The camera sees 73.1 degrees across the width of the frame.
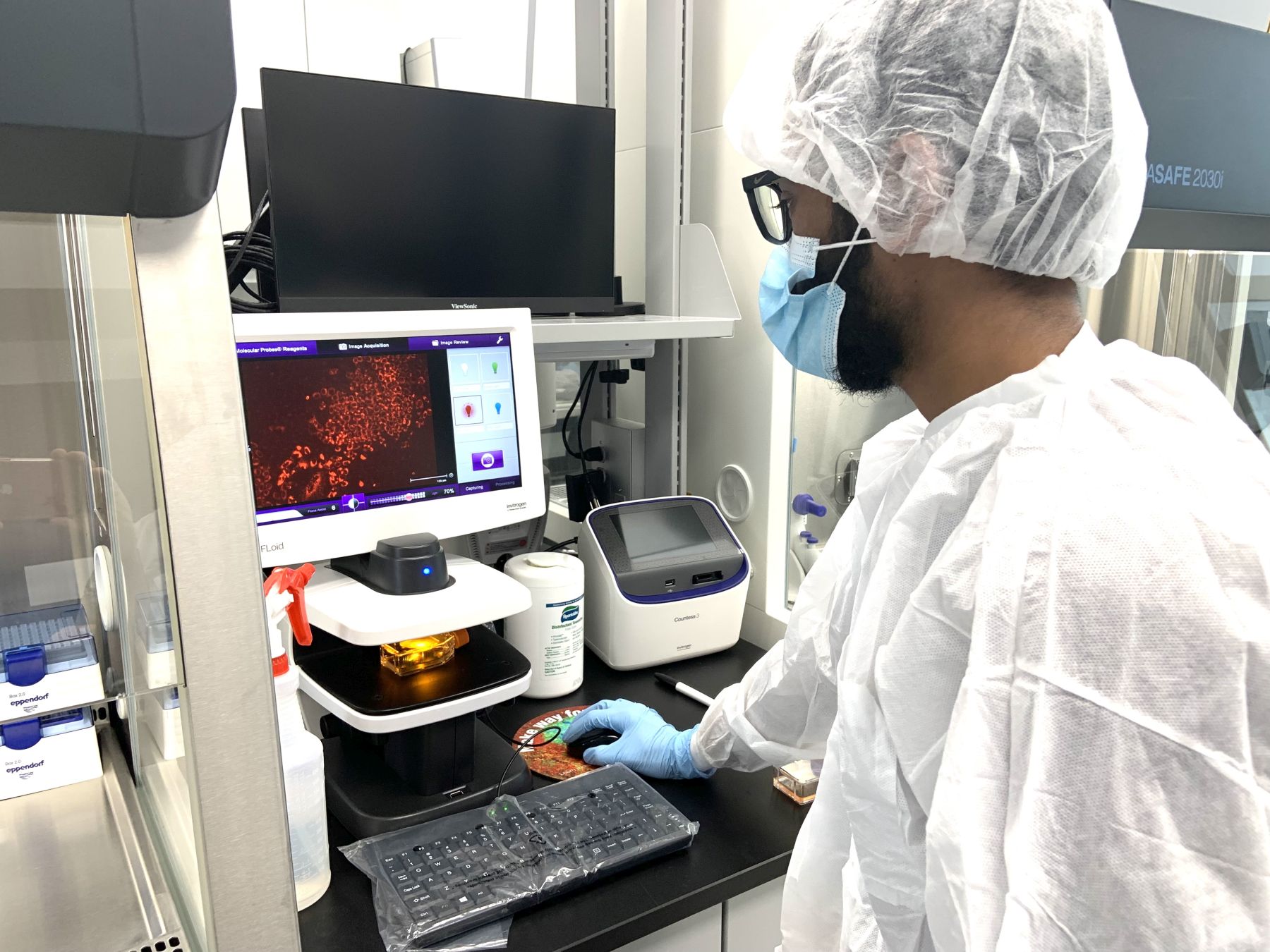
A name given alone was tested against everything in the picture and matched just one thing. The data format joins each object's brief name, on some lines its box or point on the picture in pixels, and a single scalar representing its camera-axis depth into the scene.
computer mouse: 1.18
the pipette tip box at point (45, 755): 0.87
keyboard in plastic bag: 0.84
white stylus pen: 1.32
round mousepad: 1.13
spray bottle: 0.81
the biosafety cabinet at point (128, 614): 0.43
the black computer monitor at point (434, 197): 1.19
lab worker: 0.58
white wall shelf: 1.34
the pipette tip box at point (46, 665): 0.82
